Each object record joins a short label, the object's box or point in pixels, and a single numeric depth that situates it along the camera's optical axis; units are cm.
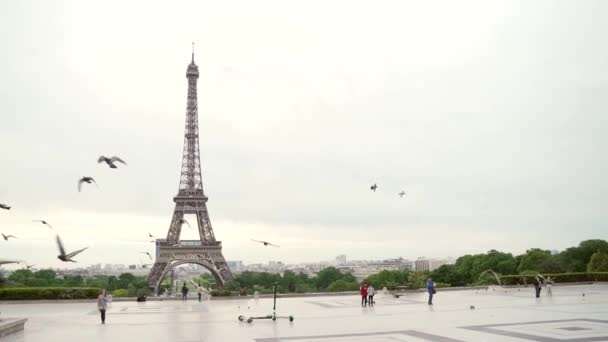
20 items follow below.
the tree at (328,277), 11150
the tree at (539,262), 7006
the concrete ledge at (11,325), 1678
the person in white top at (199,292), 3222
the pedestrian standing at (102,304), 2028
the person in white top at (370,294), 2737
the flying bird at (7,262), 1548
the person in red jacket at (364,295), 2710
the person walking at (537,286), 2972
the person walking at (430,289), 2706
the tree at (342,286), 8195
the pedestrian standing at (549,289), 3135
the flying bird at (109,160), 1839
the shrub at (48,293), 3084
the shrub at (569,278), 4359
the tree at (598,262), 6225
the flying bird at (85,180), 1801
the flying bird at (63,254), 1606
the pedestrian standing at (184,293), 3428
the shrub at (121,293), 7166
